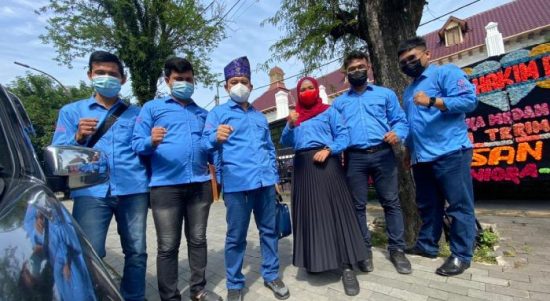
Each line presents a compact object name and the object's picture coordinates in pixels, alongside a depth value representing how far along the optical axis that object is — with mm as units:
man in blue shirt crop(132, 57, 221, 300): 2584
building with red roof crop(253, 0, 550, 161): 17766
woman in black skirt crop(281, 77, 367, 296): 2887
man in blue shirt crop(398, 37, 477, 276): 2764
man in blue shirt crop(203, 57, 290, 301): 2746
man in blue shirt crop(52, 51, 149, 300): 2420
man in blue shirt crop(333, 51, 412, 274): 3035
